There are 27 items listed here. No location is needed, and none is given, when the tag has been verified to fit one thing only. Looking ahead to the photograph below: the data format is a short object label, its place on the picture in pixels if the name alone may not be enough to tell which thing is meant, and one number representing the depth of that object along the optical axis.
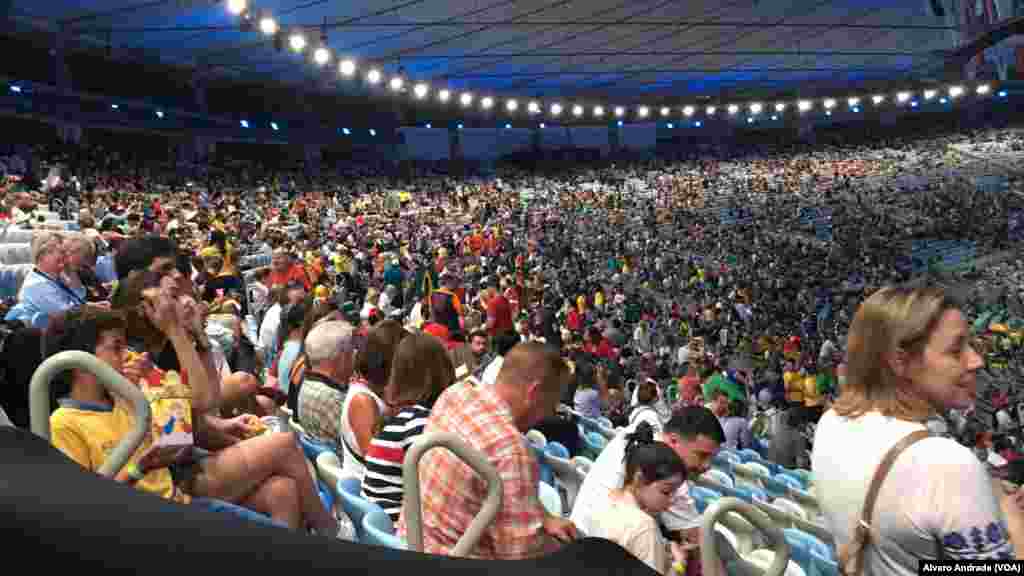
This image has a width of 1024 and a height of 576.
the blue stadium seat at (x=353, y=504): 2.96
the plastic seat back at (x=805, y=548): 3.73
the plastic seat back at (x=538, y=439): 5.41
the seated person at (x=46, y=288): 5.54
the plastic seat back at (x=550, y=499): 3.49
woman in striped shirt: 3.38
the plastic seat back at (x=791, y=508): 4.68
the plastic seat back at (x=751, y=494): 4.90
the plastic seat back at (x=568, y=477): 4.71
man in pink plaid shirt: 2.46
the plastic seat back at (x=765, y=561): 3.33
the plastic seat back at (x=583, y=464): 4.73
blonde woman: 1.68
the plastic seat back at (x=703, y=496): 4.45
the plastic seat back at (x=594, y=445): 6.26
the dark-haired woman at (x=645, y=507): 3.18
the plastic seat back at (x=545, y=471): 4.93
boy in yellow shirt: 2.52
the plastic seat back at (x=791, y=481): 5.81
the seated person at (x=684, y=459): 3.48
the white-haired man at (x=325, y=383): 4.52
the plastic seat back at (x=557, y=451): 5.25
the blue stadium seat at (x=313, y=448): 4.33
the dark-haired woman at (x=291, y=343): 5.86
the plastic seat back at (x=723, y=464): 6.28
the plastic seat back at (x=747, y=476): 5.98
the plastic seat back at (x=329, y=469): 3.66
